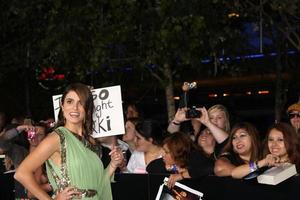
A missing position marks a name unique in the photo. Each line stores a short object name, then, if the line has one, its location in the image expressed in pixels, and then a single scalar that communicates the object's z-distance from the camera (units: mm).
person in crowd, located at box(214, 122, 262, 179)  4816
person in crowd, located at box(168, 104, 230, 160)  5730
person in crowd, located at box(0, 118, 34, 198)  6283
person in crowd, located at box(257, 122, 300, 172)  4613
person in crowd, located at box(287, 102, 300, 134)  6543
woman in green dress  3660
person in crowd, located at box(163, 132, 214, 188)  4980
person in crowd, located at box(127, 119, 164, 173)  6169
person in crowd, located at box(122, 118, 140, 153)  6915
